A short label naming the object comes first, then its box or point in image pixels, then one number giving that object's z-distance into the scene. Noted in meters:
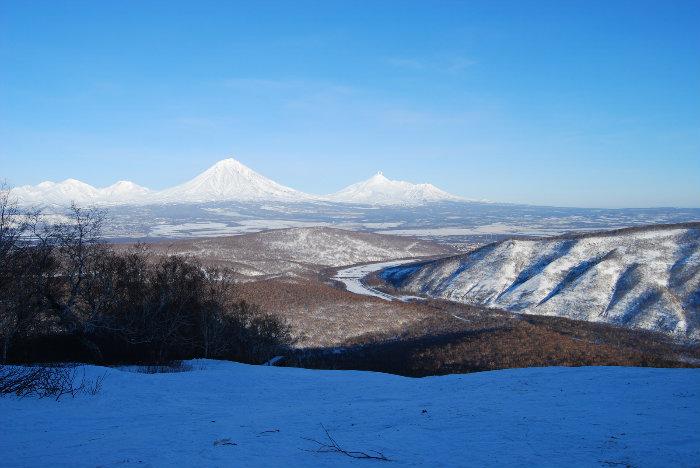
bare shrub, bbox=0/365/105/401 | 10.70
